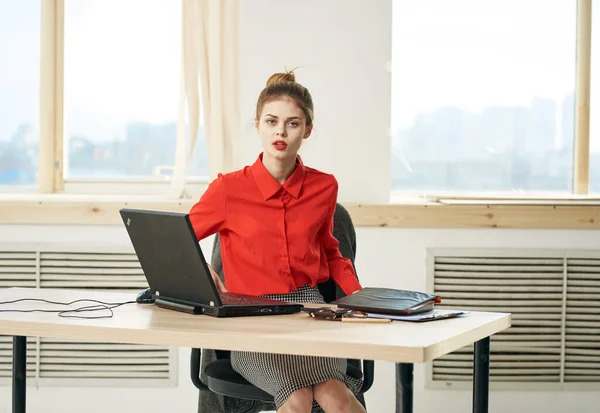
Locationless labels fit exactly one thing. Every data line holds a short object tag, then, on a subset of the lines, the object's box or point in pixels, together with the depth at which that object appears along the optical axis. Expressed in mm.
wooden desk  3198
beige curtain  5108
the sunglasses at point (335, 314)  3500
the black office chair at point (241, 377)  3852
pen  3458
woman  3936
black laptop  3525
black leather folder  3523
